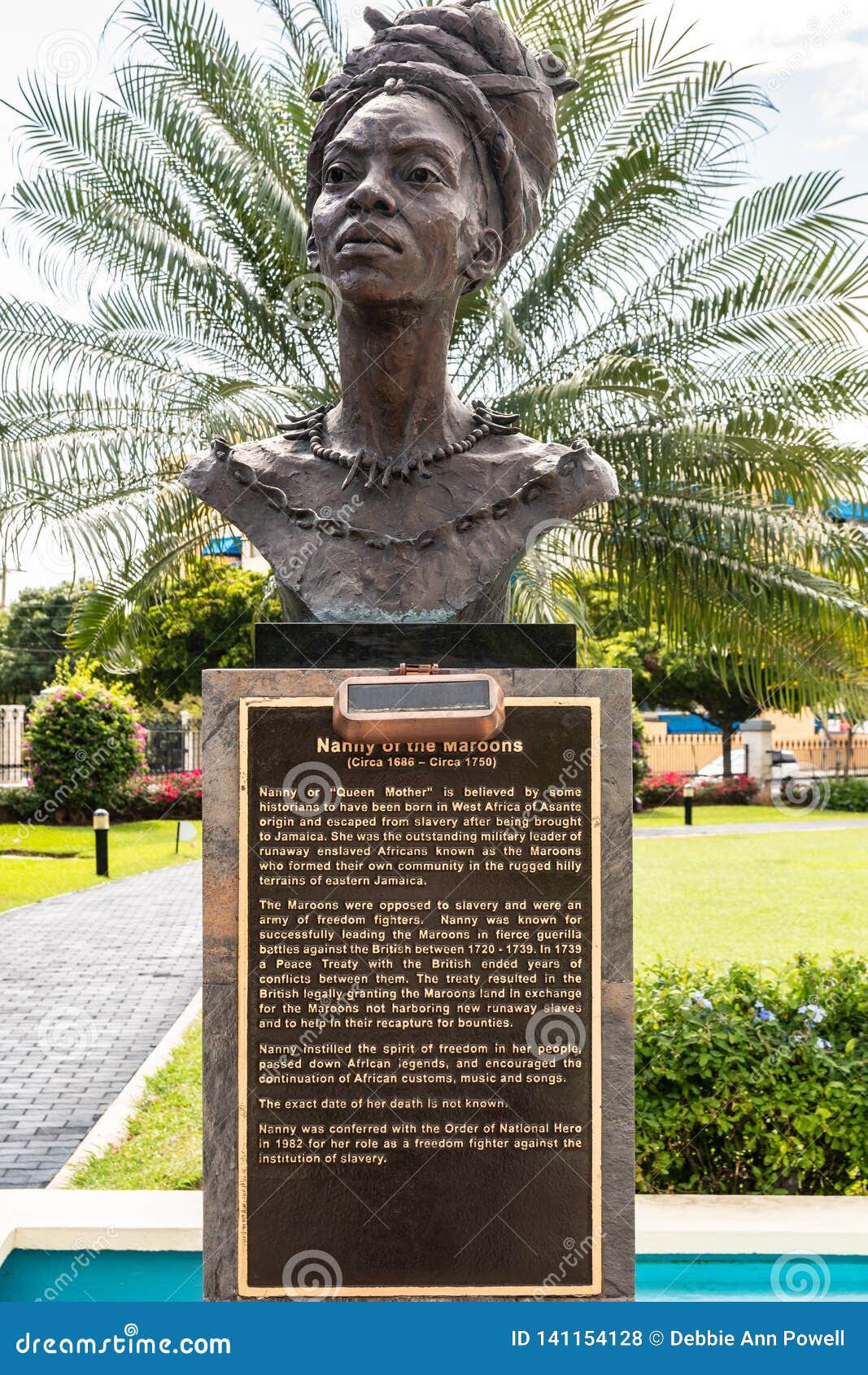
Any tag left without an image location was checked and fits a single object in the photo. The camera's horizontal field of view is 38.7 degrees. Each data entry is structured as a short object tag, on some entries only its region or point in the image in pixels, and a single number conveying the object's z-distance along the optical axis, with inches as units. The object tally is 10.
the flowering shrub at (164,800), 878.4
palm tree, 299.6
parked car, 1280.8
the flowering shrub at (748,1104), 201.2
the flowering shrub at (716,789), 1147.9
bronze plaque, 121.6
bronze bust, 133.9
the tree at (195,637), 1029.8
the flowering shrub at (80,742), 787.4
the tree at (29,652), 1455.5
